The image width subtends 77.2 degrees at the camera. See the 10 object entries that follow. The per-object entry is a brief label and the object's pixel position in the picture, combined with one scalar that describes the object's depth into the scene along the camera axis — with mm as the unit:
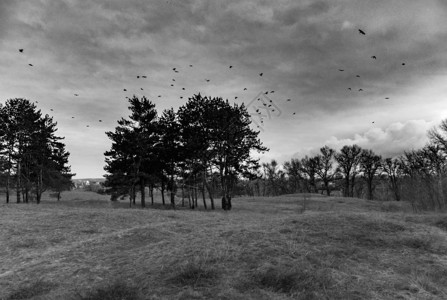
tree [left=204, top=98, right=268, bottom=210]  29984
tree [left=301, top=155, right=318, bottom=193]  65538
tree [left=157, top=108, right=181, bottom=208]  33750
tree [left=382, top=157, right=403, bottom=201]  58031
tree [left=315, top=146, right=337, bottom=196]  64500
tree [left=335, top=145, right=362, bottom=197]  60500
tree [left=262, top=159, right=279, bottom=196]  75438
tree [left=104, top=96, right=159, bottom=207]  32219
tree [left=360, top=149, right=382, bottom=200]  60125
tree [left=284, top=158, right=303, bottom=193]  71312
